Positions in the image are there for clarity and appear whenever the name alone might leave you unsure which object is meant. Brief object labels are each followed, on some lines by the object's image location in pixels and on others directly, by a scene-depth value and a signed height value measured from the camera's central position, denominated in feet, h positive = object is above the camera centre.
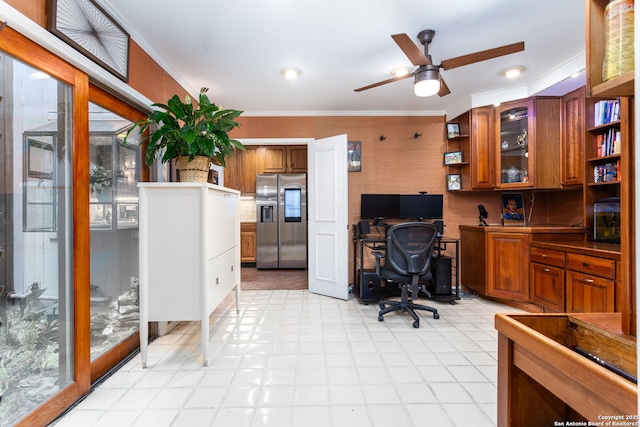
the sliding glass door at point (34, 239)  4.45 -0.44
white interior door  11.33 -0.17
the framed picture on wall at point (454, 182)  12.28 +1.37
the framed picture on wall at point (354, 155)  12.74 +2.66
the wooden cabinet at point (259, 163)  17.37 +3.16
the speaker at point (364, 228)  11.89 -0.65
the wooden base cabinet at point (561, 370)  1.64 -1.13
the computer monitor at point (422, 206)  12.09 +0.29
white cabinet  6.37 -0.98
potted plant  6.56 +1.91
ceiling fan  6.13 +3.66
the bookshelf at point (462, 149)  11.88 +2.81
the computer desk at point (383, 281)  11.01 -2.71
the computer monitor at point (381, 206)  12.12 +0.30
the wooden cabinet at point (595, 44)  2.16 +1.35
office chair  8.82 -1.30
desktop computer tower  11.08 -2.56
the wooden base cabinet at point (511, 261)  9.48 -1.83
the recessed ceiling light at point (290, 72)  8.77 +4.53
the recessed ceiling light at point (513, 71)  9.03 +4.67
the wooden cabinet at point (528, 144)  10.12 +2.58
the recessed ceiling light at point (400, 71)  8.97 +4.66
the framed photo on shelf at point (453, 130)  12.23 +3.65
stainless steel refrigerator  17.20 -0.54
